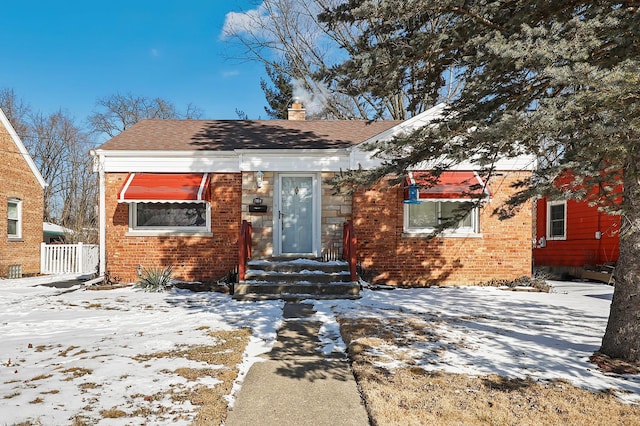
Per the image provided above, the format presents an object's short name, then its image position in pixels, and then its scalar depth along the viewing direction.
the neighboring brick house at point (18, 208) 13.68
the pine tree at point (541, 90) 3.01
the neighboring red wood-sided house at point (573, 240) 12.57
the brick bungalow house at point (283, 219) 10.03
